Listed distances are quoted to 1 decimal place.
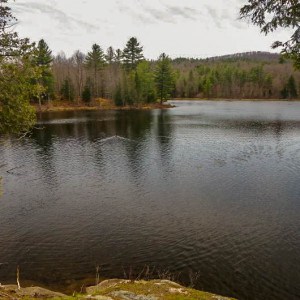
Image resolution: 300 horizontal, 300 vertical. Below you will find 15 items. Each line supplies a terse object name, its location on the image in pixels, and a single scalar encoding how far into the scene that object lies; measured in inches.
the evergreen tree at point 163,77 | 4591.5
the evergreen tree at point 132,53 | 5452.8
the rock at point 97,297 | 369.7
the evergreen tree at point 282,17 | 498.0
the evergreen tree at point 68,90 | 4321.4
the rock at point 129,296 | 422.3
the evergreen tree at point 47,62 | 3943.9
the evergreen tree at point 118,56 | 5855.8
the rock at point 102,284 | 559.6
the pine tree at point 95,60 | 4852.4
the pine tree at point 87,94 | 4345.5
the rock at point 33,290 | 414.3
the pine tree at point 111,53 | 6175.7
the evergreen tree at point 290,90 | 6156.0
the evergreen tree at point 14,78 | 508.1
